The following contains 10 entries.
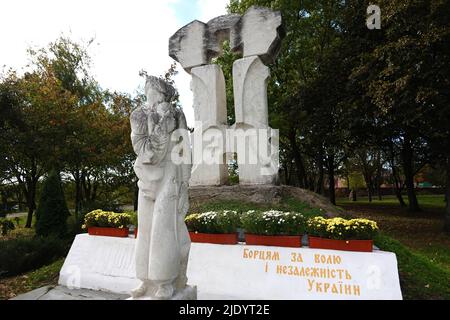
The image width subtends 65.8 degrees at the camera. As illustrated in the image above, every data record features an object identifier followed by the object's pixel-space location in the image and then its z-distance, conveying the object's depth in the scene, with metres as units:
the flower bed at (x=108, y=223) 7.14
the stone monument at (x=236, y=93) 9.29
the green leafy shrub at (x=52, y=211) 11.36
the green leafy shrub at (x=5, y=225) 12.21
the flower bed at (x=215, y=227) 6.09
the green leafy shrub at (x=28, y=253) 8.33
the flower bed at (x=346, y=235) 5.14
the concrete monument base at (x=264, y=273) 4.84
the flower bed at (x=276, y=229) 5.61
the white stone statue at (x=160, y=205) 4.01
